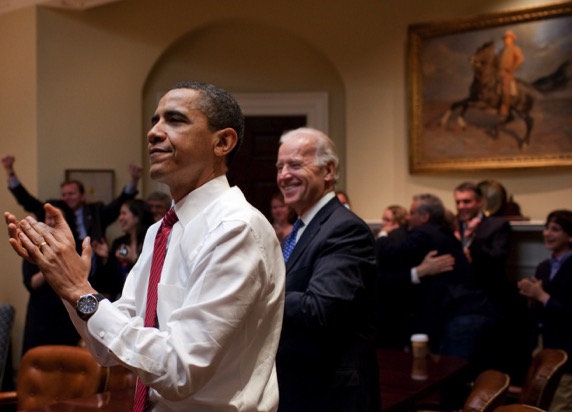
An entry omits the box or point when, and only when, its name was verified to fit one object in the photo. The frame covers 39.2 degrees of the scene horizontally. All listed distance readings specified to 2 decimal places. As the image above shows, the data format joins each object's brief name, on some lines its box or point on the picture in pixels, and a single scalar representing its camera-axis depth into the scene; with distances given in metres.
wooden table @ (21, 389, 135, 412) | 2.62
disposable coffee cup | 3.61
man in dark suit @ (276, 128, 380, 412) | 2.27
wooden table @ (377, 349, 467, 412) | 2.76
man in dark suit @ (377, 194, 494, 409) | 4.87
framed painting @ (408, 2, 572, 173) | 6.13
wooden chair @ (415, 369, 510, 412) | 2.42
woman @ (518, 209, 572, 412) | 4.06
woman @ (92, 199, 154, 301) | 5.40
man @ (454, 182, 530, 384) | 5.63
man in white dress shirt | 1.37
